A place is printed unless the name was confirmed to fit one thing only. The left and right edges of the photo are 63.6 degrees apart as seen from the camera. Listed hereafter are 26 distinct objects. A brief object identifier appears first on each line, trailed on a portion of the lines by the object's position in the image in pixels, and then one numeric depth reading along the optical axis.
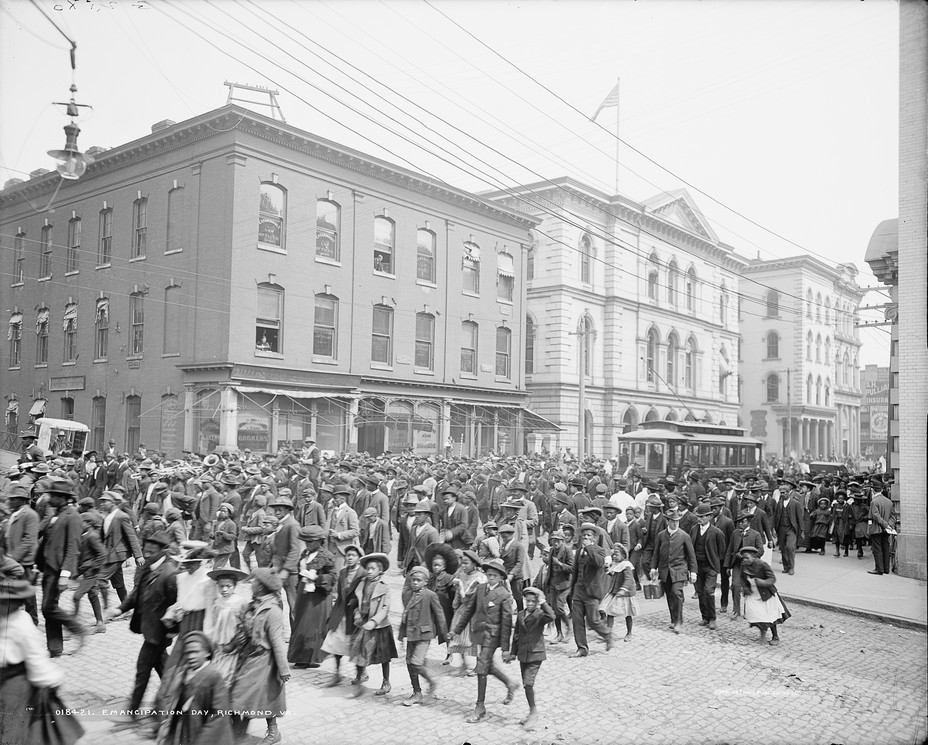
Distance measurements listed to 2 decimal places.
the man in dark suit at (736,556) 12.33
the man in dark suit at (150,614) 7.43
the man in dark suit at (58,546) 9.09
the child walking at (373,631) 8.27
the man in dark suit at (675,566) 11.61
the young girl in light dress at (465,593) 8.52
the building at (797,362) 64.12
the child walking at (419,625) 8.23
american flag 28.20
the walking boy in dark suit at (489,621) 7.90
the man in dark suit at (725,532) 13.06
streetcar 31.53
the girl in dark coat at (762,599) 10.95
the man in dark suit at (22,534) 9.58
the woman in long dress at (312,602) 8.94
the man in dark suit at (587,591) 10.23
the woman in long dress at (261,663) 6.51
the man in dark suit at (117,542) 10.46
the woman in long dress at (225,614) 6.83
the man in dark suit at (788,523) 16.39
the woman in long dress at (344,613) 8.66
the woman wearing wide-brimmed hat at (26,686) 5.32
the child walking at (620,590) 10.74
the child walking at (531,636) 7.83
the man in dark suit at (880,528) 15.89
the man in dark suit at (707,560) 11.93
